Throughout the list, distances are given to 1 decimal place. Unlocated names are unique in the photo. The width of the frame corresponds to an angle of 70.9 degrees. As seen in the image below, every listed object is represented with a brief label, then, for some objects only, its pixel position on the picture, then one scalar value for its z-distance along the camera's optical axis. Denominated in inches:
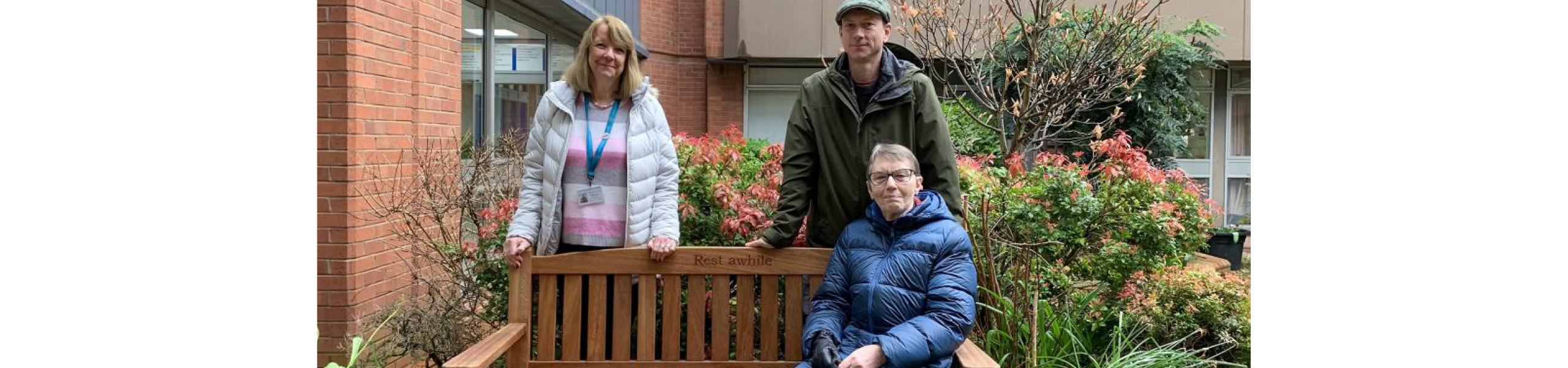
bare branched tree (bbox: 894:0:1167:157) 261.6
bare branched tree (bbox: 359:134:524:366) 196.5
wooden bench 145.3
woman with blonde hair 143.3
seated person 125.1
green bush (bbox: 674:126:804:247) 190.2
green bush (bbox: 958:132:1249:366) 185.3
